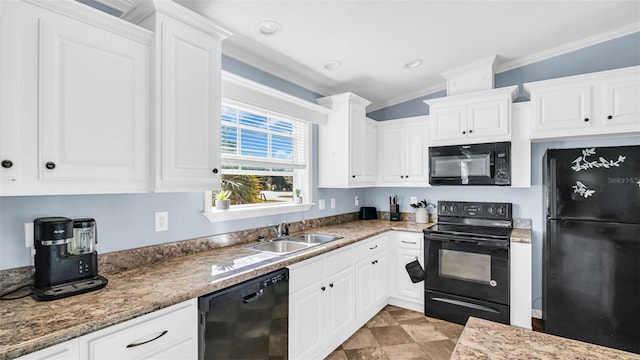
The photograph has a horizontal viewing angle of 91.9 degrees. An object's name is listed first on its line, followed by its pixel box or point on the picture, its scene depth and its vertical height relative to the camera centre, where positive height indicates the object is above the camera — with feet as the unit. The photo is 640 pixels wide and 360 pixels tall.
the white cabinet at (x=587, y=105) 8.16 +2.12
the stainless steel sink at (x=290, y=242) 8.32 -1.77
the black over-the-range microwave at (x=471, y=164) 9.88 +0.56
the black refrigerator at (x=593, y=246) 7.48 -1.66
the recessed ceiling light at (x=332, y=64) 9.50 +3.64
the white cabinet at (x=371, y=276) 9.38 -3.10
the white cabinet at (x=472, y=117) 9.91 +2.16
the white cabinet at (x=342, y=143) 10.69 +1.35
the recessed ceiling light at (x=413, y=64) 10.14 +3.91
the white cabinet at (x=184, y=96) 5.33 +1.58
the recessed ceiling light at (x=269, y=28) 7.14 +3.63
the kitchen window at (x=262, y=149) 7.94 +0.97
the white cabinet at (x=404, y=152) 11.95 +1.17
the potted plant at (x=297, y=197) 10.36 -0.54
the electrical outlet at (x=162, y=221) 6.41 -0.83
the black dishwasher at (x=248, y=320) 4.96 -2.49
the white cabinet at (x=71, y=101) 3.95 +1.15
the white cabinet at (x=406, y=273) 10.73 -3.30
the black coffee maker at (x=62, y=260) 4.45 -1.19
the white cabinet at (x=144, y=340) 3.55 -2.04
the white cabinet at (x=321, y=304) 6.86 -3.05
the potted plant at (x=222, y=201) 7.60 -0.49
